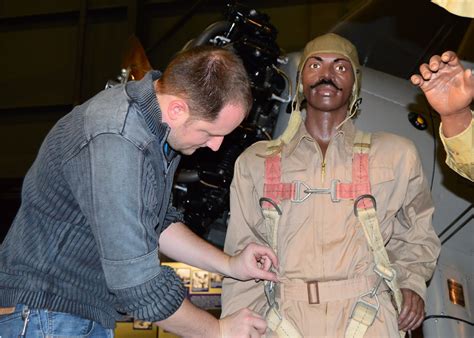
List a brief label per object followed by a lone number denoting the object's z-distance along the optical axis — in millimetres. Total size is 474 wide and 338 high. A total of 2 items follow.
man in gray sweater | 1619
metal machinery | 3492
